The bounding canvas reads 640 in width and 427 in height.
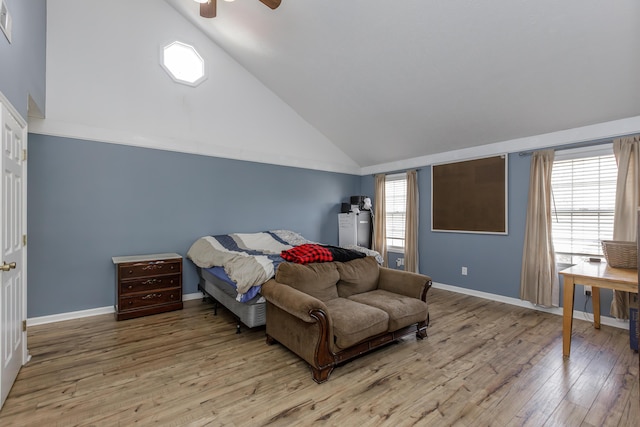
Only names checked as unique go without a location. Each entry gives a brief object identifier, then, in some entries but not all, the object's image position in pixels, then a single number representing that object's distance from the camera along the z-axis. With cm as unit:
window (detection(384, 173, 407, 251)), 573
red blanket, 297
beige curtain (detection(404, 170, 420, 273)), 533
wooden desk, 234
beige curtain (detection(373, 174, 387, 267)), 595
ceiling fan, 262
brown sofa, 222
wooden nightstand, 339
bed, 280
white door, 186
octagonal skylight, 412
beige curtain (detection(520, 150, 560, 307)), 376
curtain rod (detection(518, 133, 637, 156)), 342
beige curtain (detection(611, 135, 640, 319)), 316
